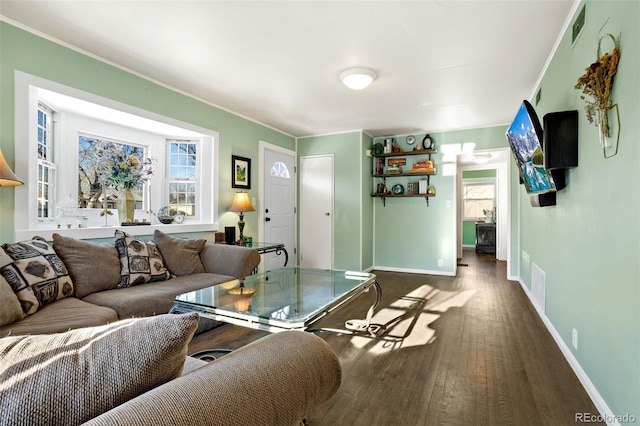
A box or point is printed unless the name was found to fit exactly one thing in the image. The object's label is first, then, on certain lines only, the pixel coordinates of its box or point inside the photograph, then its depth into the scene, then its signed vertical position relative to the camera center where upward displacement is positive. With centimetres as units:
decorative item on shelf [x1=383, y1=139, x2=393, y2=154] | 550 +117
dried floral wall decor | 152 +61
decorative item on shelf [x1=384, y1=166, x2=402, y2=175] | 545 +75
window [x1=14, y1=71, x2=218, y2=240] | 244 +54
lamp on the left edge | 204 +24
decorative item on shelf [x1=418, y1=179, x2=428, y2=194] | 528 +46
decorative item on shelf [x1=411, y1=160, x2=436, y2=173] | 515 +77
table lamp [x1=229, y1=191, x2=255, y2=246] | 407 +10
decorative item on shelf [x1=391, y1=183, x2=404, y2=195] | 546 +43
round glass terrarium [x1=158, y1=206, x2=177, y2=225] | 356 -2
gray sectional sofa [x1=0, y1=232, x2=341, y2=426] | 55 -35
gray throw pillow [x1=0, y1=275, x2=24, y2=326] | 168 -50
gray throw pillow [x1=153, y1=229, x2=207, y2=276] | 297 -39
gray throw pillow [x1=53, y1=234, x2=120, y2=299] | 229 -39
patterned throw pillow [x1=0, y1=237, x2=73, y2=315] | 189 -38
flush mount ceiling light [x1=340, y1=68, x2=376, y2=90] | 297 +130
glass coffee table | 170 -55
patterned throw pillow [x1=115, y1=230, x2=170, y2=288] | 257 -41
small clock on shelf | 523 +118
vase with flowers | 327 +44
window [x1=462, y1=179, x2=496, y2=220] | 880 +48
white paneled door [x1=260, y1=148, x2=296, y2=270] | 493 +17
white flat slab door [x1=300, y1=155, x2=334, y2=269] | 545 +5
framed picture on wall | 427 +57
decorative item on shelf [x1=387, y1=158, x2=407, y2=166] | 551 +91
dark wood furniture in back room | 786 -59
